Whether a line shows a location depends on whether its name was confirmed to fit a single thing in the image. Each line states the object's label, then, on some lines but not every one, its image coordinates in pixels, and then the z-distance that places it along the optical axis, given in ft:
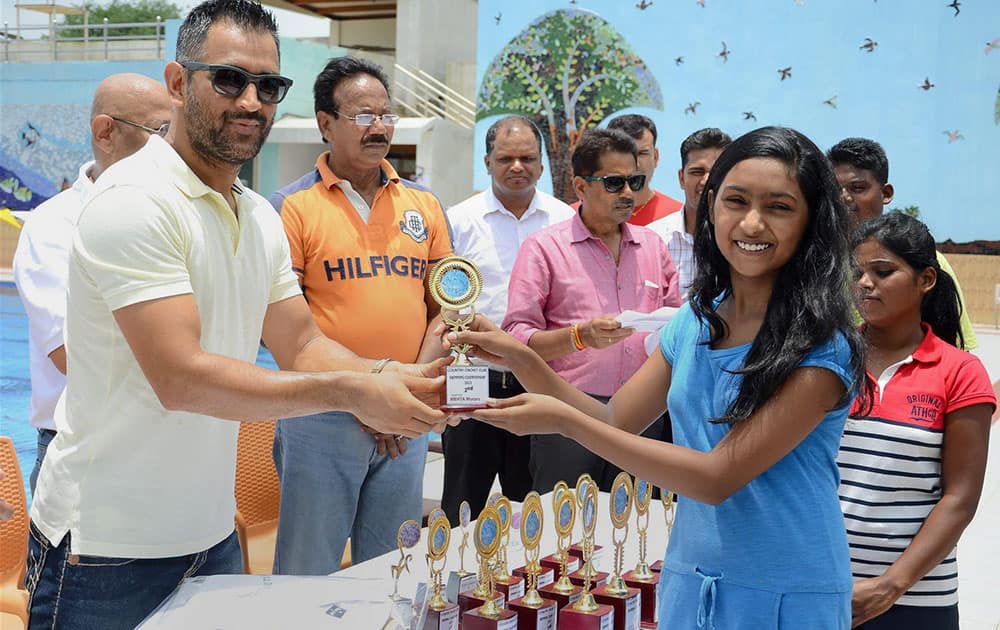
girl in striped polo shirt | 7.09
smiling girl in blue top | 5.42
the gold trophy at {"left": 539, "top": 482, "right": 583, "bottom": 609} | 6.86
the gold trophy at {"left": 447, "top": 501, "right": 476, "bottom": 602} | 6.47
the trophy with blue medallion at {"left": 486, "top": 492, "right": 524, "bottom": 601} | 6.79
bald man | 8.99
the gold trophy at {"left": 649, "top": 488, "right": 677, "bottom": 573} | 8.34
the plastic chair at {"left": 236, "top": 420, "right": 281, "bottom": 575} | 11.96
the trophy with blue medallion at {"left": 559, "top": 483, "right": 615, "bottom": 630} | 6.55
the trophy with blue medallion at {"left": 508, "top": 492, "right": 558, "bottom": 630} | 6.49
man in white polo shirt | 5.61
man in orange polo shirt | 9.48
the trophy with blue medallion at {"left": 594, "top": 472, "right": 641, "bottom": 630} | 6.86
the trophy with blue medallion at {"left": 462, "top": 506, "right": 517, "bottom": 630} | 6.26
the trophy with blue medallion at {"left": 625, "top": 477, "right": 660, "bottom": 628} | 7.22
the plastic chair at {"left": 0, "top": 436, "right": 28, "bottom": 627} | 9.51
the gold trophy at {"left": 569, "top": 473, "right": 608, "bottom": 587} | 7.00
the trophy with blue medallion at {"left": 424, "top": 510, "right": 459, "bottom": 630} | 6.15
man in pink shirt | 11.34
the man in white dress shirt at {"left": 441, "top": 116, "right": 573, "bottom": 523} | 12.93
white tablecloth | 5.55
